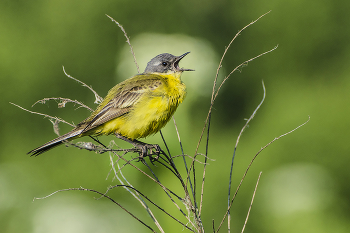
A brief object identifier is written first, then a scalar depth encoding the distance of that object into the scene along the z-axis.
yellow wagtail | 4.90
